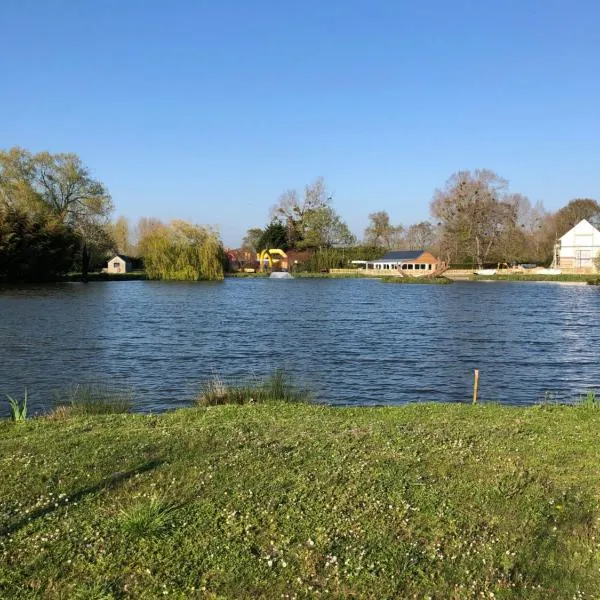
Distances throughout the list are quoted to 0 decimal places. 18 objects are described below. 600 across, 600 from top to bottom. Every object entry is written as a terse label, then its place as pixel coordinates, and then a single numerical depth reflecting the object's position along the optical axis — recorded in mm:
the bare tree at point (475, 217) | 100188
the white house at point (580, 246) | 96562
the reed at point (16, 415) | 9585
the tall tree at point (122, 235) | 130125
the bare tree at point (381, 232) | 138250
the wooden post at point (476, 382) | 12461
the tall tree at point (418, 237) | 143250
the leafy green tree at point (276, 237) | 122062
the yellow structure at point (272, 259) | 117812
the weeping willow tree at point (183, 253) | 82250
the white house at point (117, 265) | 111062
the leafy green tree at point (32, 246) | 66250
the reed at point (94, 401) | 11249
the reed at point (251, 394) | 12523
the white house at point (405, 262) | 110125
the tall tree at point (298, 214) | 121062
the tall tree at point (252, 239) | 139188
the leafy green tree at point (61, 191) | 73981
